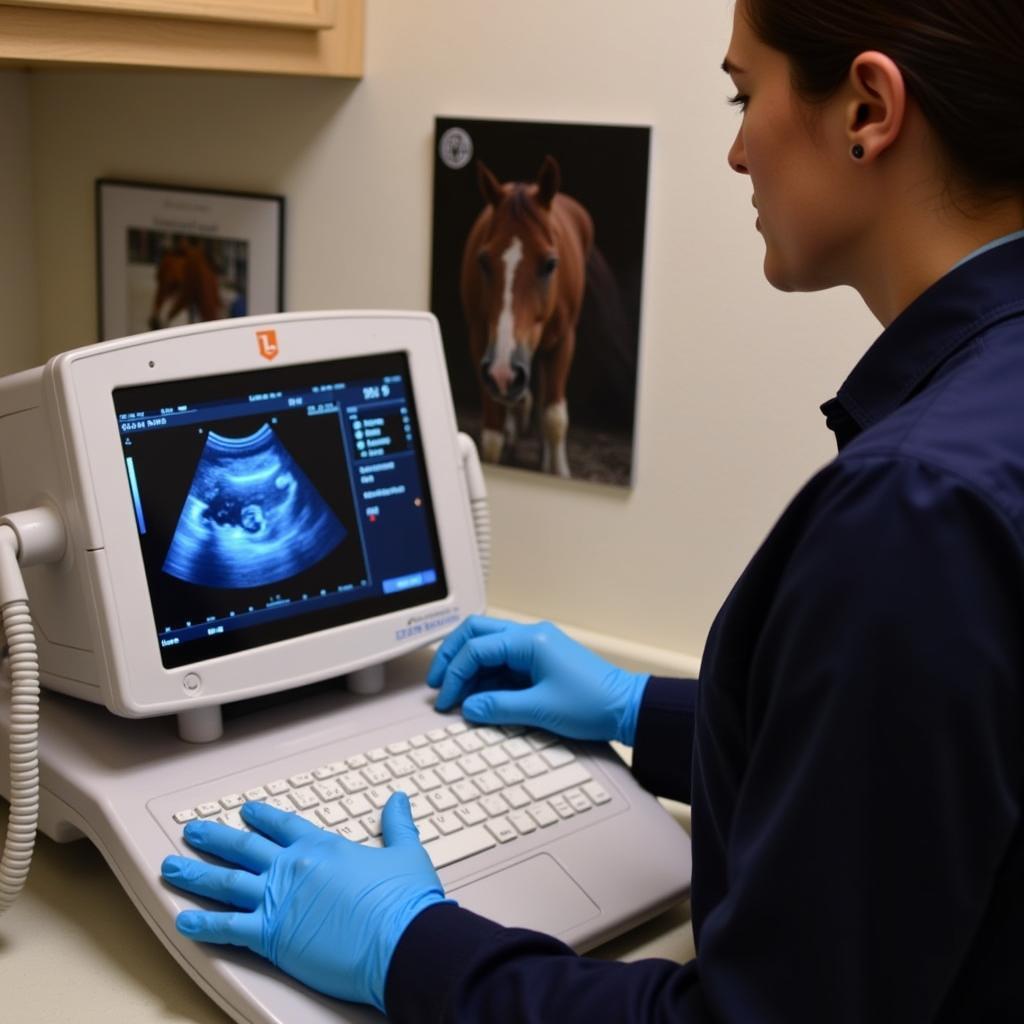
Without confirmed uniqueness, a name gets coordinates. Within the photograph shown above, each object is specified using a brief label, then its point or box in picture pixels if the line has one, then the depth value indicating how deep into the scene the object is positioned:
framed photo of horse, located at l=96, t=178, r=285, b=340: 1.55
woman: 0.58
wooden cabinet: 1.06
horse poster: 1.33
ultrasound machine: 0.90
